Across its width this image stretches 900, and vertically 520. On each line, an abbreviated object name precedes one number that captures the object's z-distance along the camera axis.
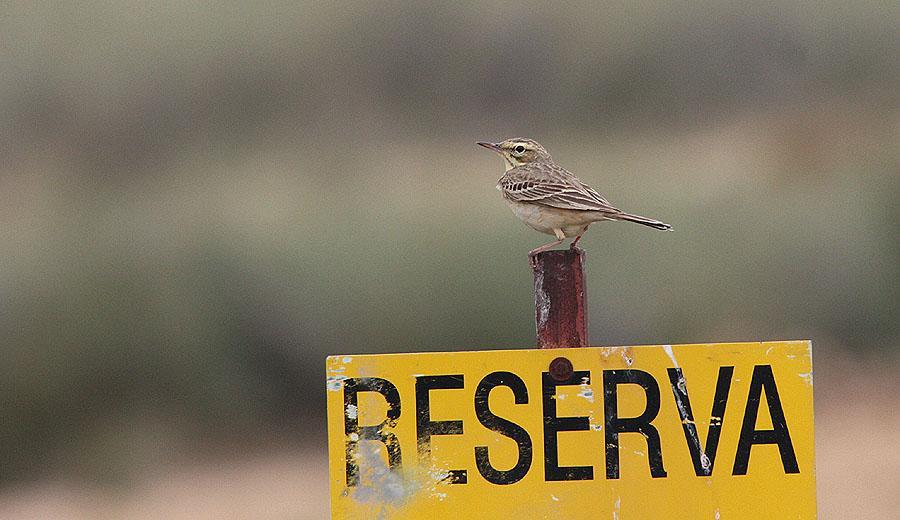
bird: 9.22
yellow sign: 6.59
